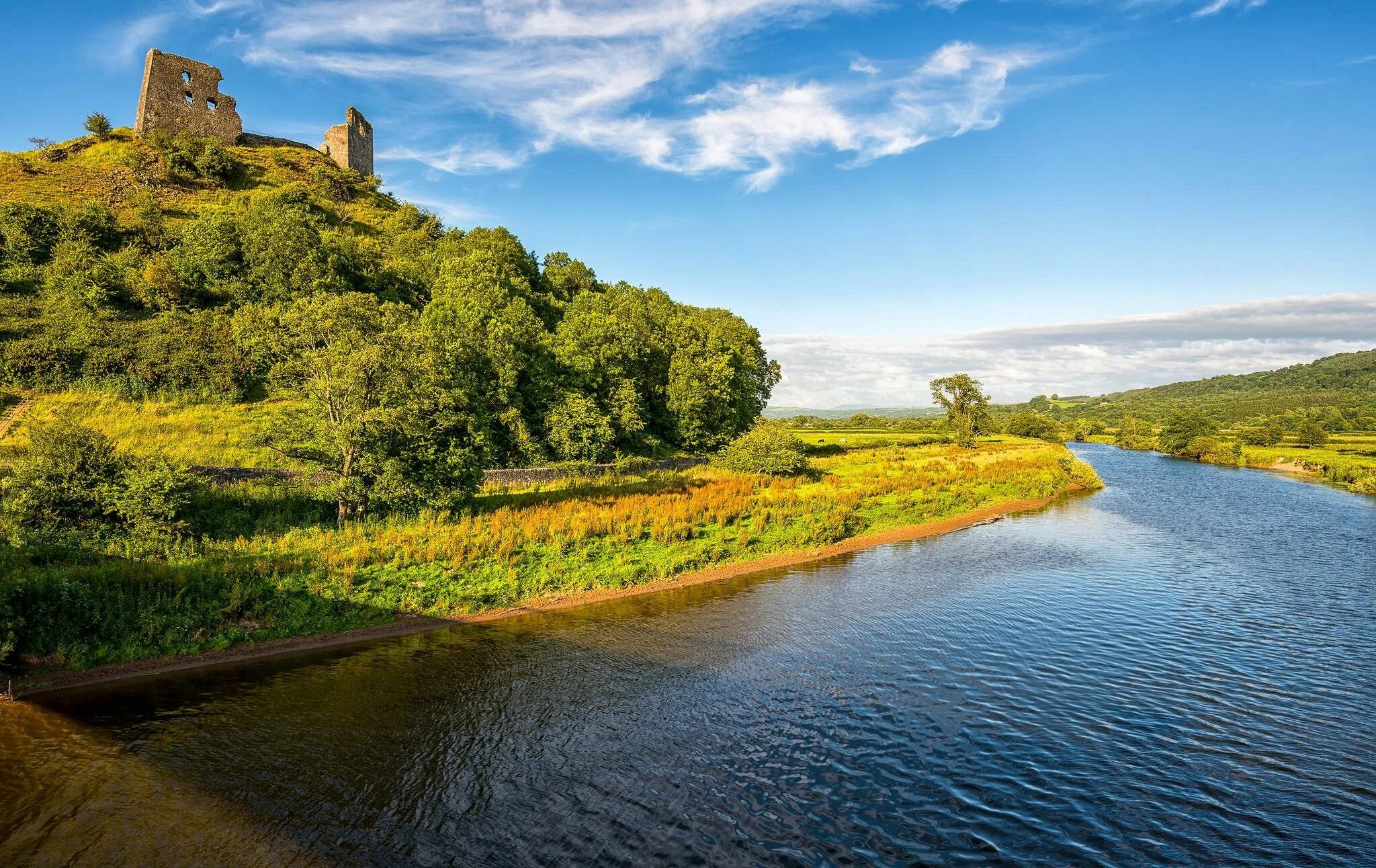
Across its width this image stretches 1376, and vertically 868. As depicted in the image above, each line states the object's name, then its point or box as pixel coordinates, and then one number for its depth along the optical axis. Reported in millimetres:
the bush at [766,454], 45406
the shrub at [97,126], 71500
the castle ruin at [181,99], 69625
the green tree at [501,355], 38375
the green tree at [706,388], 54438
